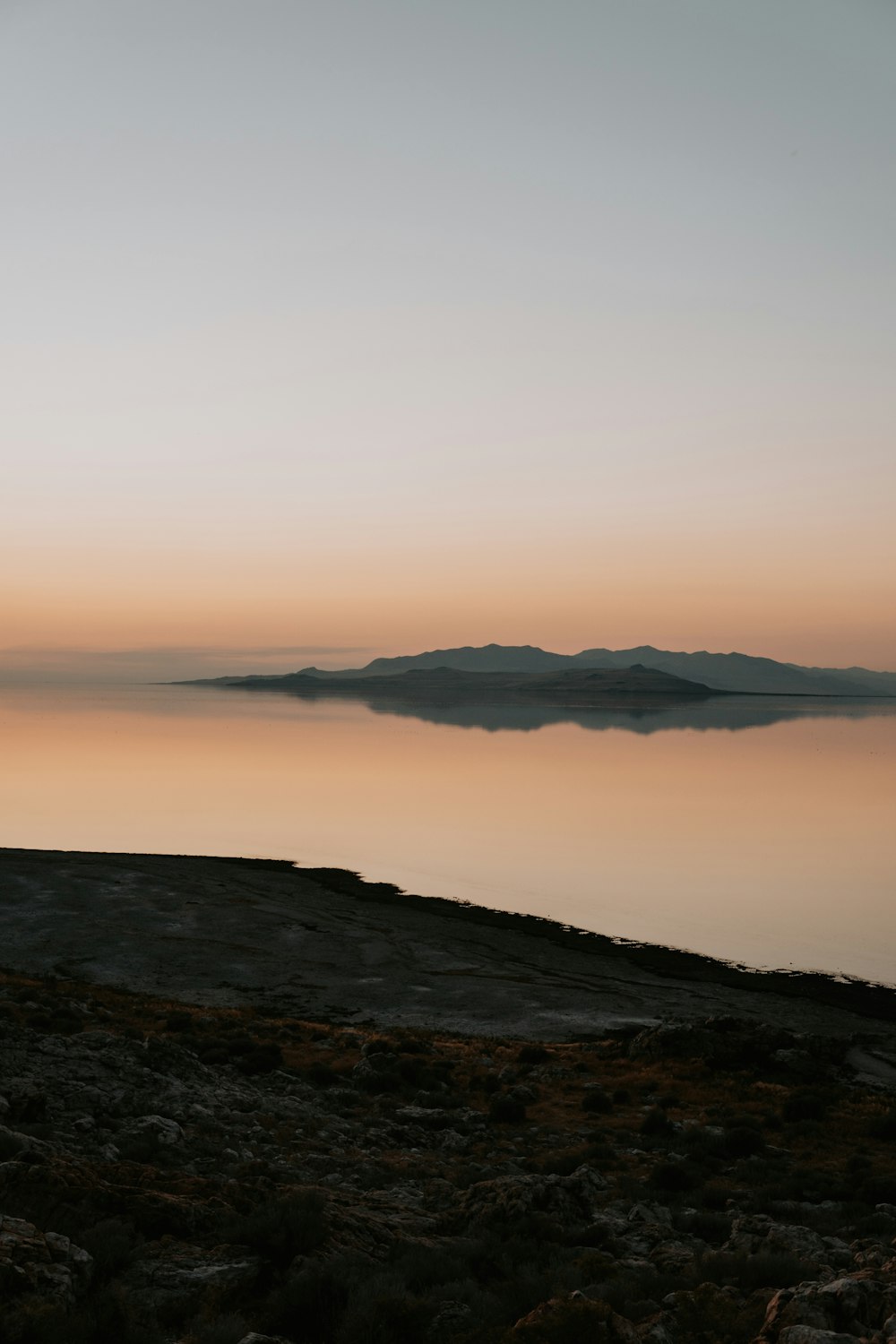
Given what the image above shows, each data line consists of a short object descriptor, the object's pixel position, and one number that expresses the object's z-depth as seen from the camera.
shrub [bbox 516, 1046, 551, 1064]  24.53
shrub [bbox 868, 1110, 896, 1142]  18.92
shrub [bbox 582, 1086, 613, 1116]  20.42
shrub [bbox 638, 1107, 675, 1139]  18.42
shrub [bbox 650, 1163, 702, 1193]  15.26
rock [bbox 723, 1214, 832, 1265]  11.99
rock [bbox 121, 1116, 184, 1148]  14.55
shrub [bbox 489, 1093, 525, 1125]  19.09
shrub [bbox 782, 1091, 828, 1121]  20.11
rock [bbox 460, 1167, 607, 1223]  12.66
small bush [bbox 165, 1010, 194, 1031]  23.75
